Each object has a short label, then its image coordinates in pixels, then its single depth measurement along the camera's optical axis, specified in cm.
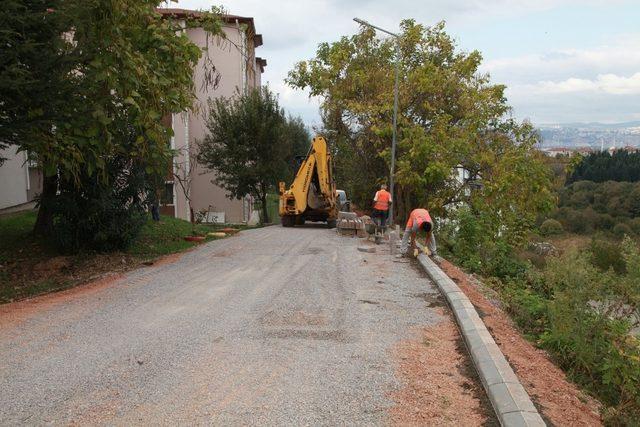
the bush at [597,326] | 686
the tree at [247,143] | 3081
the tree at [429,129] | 2361
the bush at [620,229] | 6656
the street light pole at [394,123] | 2269
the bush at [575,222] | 7306
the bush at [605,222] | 7369
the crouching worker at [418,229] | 1318
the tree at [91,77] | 916
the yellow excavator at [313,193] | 2359
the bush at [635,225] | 6747
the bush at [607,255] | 2828
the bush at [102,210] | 1350
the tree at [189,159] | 3368
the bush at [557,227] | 5861
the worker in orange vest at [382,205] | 1906
